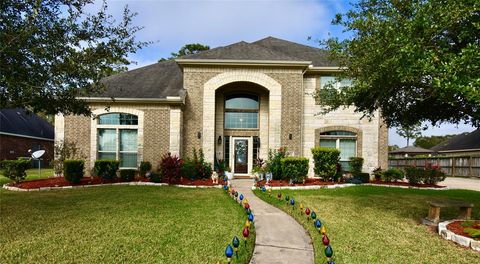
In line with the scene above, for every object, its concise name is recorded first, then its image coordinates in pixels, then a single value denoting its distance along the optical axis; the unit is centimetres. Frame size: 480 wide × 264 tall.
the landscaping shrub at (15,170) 1449
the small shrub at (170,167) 1463
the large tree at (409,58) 576
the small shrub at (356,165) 1722
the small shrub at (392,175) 1738
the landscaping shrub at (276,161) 1612
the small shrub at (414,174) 1606
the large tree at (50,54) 677
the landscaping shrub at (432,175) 1627
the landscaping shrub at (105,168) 1514
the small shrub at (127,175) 1524
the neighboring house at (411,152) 4219
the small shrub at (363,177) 1667
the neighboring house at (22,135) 2969
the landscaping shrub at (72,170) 1408
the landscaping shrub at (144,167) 1630
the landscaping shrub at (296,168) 1487
